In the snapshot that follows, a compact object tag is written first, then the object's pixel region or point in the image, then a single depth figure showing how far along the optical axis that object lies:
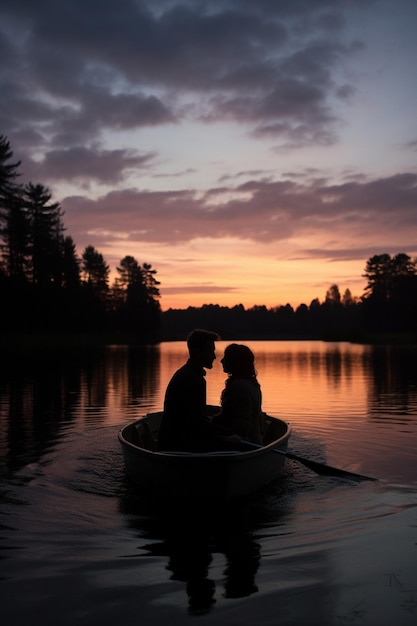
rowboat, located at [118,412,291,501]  7.13
